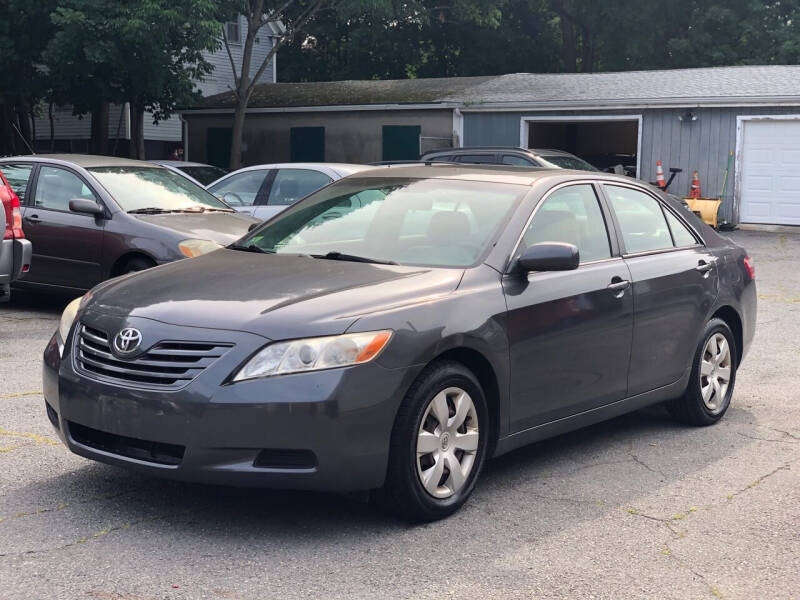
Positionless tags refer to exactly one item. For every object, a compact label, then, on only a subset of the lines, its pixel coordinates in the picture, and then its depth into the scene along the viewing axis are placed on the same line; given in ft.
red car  31.22
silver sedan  43.75
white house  125.49
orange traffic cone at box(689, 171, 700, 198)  79.36
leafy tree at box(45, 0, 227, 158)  77.97
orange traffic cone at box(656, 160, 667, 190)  79.25
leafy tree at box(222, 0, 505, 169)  96.63
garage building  78.02
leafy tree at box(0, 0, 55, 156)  81.76
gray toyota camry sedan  14.74
